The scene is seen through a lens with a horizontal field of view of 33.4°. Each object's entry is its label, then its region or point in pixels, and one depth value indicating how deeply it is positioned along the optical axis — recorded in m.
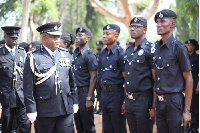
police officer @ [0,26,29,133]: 6.62
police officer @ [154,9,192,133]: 4.53
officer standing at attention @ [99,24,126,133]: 5.96
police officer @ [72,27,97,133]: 6.59
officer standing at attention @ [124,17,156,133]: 5.23
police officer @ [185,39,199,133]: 8.16
